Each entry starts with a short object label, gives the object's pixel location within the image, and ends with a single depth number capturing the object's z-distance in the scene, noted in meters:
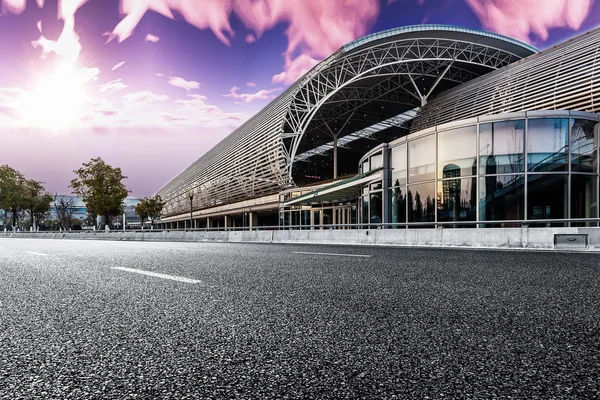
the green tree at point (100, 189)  59.78
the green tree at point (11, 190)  69.62
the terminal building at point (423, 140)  23.19
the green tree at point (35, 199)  72.96
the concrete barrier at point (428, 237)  13.37
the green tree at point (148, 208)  100.31
